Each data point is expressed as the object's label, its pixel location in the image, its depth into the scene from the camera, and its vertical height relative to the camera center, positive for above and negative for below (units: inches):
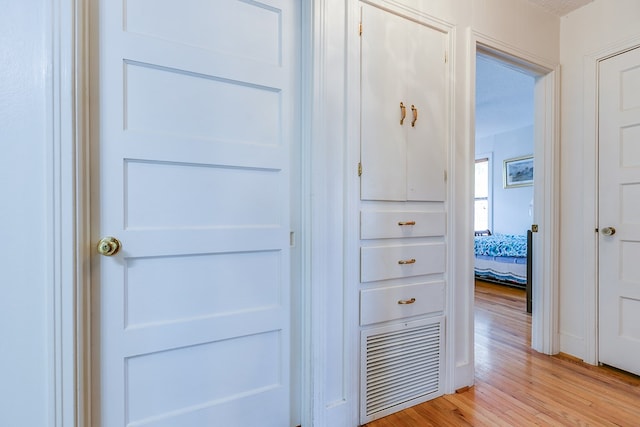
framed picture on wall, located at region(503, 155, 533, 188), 217.6 +29.3
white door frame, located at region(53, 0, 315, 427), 39.6 -0.7
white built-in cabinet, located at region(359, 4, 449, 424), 61.3 +0.2
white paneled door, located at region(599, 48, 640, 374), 78.2 -0.1
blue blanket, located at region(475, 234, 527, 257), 169.9 -20.2
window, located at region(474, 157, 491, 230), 248.7 +14.2
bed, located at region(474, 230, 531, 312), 165.2 -28.1
